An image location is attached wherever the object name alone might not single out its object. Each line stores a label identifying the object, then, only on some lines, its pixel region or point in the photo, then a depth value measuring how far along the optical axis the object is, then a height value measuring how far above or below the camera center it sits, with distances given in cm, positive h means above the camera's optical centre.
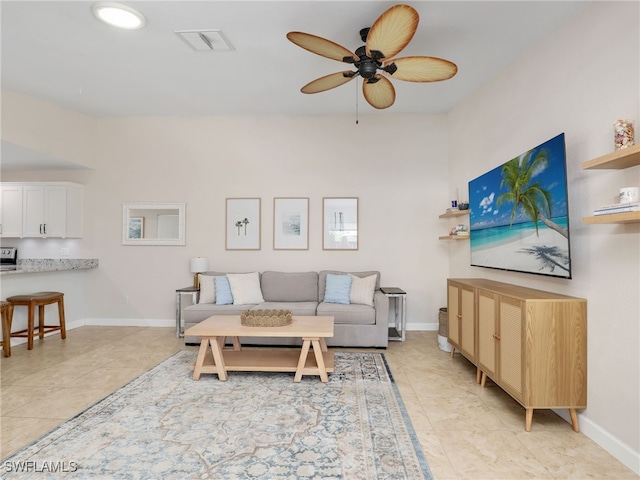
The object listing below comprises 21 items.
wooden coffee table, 299 -97
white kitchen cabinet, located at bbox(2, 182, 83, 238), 487 +51
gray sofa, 397 -81
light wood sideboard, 220 -67
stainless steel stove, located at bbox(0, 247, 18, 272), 496 -16
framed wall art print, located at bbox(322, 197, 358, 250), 493 +36
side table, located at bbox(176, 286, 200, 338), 442 -70
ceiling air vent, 289 +183
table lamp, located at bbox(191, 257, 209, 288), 472 -28
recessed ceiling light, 254 +179
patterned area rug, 185 -120
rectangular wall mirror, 506 +35
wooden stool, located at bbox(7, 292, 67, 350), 389 -76
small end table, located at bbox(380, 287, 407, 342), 425 -85
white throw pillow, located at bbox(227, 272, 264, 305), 432 -53
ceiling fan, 203 +134
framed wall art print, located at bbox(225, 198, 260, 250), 500 +34
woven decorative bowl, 314 -67
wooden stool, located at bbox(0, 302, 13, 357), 361 -89
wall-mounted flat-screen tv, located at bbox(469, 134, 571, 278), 232 +29
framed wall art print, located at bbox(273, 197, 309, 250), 496 +35
